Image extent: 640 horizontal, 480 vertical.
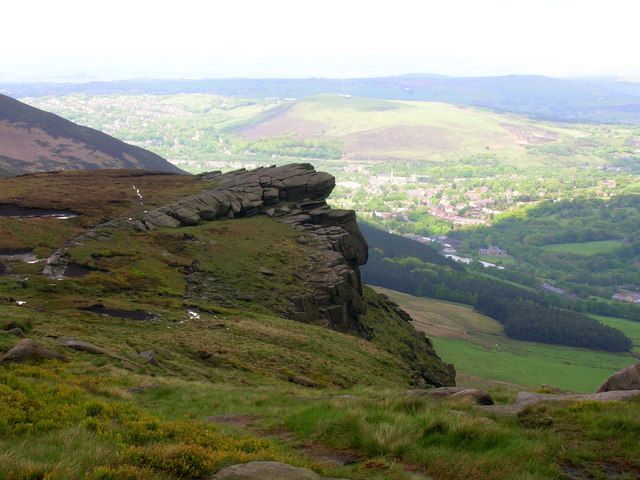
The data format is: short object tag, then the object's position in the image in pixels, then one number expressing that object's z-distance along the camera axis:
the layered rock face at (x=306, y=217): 58.30
